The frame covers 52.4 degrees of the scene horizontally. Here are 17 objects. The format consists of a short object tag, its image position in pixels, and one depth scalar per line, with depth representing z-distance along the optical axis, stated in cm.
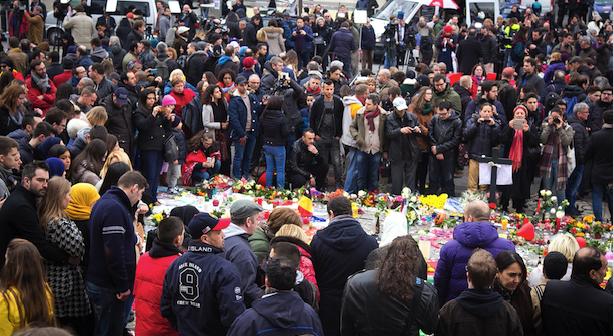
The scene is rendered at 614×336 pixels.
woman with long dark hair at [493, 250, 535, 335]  444
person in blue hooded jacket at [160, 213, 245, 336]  409
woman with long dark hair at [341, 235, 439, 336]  403
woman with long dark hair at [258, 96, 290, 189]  992
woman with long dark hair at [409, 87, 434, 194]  984
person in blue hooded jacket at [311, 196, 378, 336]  493
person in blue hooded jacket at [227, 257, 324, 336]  363
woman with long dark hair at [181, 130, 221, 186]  984
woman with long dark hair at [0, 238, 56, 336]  405
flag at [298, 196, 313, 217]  734
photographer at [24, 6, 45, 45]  1750
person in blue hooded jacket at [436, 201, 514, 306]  496
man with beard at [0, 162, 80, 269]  480
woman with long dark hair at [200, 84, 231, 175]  997
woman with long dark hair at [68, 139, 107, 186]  662
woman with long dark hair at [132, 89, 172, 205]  870
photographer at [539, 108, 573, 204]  908
